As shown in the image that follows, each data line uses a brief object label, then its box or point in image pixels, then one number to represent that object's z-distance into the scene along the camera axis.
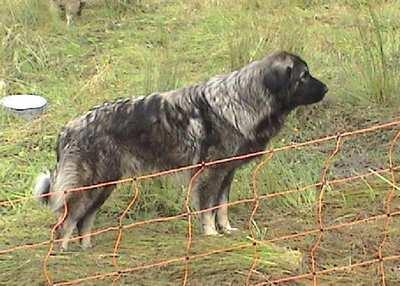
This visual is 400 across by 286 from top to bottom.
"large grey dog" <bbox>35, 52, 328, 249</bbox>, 9.76
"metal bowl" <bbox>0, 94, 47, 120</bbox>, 13.60
